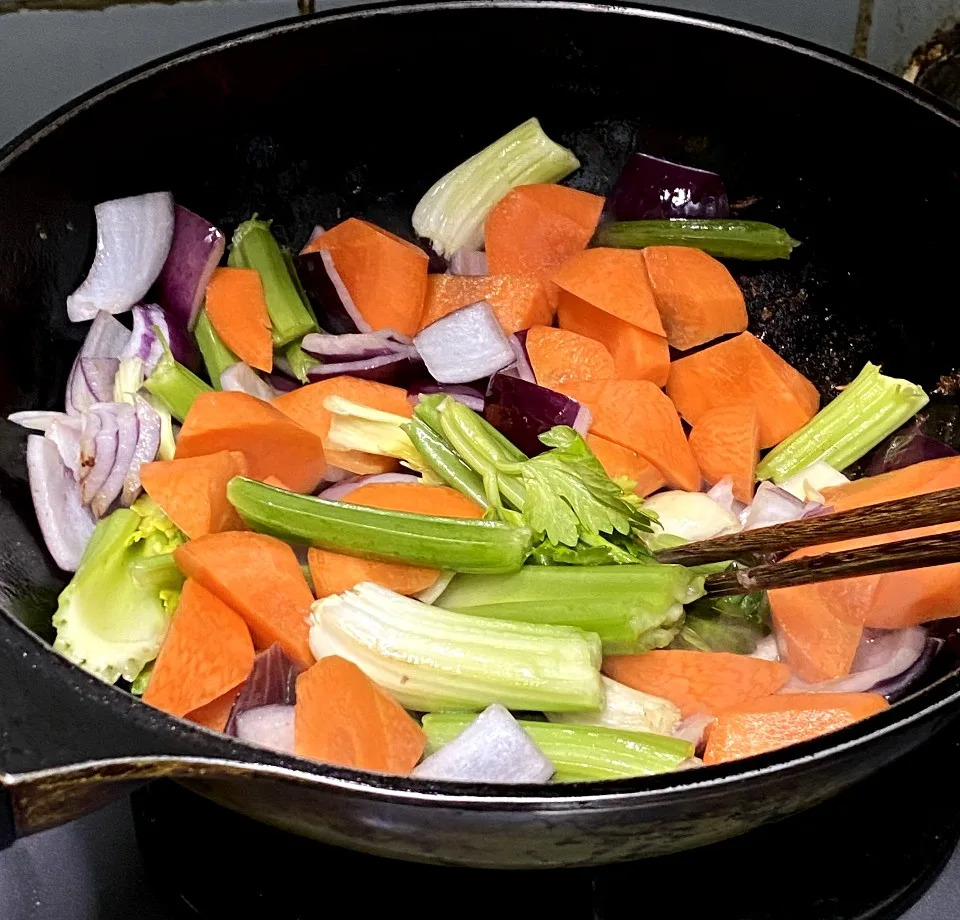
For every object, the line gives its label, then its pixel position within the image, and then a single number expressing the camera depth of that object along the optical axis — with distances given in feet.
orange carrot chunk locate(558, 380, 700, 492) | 2.01
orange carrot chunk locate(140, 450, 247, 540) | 1.88
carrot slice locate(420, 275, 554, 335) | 2.11
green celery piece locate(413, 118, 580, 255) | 2.12
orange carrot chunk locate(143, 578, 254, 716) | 1.80
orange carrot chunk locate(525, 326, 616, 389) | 2.08
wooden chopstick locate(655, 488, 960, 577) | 1.66
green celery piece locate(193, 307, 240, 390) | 2.06
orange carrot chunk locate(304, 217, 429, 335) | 2.10
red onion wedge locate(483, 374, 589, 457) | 2.00
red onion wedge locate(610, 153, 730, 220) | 2.11
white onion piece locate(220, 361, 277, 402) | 2.03
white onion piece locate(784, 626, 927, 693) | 1.85
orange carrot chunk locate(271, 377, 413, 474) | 2.03
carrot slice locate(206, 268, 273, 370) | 2.06
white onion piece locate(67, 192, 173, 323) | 1.99
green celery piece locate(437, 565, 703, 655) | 1.84
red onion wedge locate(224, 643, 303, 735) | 1.83
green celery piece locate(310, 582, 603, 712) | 1.81
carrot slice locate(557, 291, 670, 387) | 2.07
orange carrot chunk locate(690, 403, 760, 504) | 2.02
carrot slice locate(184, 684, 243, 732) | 1.82
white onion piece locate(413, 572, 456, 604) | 1.89
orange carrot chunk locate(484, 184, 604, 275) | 2.12
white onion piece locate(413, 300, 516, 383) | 2.06
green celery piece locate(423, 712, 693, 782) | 1.77
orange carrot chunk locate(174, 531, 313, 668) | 1.84
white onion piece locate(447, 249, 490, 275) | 2.16
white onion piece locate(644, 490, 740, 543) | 1.97
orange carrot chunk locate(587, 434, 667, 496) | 2.01
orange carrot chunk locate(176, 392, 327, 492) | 1.92
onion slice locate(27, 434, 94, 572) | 1.88
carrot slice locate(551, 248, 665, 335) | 2.07
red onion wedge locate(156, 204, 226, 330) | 2.05
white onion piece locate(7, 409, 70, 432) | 1.90
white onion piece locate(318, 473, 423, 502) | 1.99
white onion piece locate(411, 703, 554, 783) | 1.75
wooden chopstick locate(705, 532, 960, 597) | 1.64
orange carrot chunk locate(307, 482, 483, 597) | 1.88
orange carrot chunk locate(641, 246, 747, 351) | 2.08
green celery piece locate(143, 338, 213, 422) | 1.98
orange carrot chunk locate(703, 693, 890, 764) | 1.78
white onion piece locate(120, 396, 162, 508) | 1.93
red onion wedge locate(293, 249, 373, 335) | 2.09
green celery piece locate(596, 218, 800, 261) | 2.10
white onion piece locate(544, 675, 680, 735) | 1.83
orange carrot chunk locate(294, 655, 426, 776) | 1.74
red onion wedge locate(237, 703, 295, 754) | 1.80
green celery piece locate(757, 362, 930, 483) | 2.03
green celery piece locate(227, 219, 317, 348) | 2.07
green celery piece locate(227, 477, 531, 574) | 1.86
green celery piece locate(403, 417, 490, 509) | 1.95
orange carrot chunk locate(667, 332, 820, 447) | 2.06
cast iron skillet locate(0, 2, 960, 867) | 1.94
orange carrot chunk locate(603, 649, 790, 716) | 1.84
